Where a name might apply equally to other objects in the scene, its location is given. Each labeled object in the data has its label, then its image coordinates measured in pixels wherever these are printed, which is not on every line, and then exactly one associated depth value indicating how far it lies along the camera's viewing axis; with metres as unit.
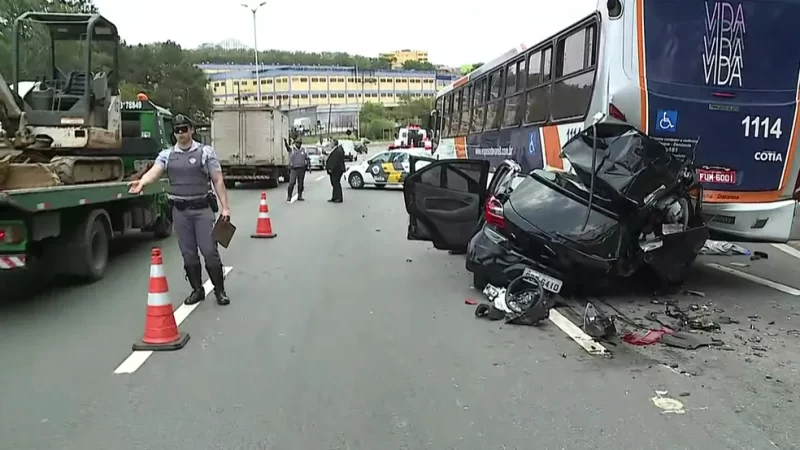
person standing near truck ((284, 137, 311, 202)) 21.44
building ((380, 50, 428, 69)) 178.39
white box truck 26.41
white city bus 7.73
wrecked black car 7.23
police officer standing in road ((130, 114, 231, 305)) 7.45
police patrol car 25.70
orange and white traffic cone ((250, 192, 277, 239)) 13.17
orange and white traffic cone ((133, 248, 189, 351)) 6.00
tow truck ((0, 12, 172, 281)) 7.18
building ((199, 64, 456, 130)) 123.00
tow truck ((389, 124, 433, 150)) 53.36
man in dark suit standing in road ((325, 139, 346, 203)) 20.62
